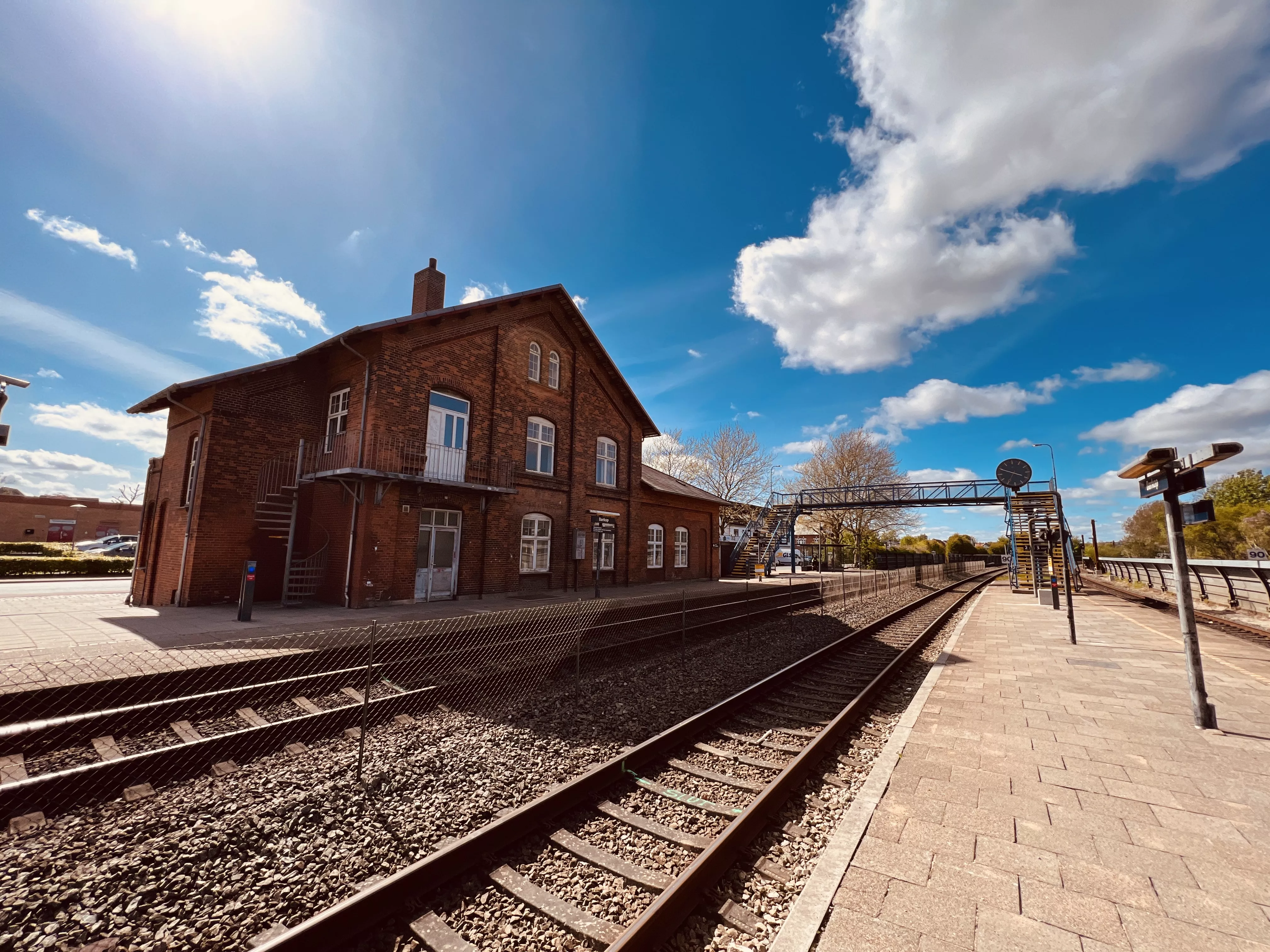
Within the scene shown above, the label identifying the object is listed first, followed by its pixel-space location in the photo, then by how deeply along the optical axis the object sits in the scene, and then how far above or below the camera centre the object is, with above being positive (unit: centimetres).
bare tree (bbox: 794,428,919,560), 4162 +572
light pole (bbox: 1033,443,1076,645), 1067 +18
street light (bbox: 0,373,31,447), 860 +235
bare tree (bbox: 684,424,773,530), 4100 +587
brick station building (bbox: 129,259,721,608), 1295 +191
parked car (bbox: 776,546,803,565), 5375 -103
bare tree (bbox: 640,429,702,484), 4159 +682
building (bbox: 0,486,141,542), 4216 +123
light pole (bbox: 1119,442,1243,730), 545 +36
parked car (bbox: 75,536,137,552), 3556 -77
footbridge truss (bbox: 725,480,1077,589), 2623 +193
